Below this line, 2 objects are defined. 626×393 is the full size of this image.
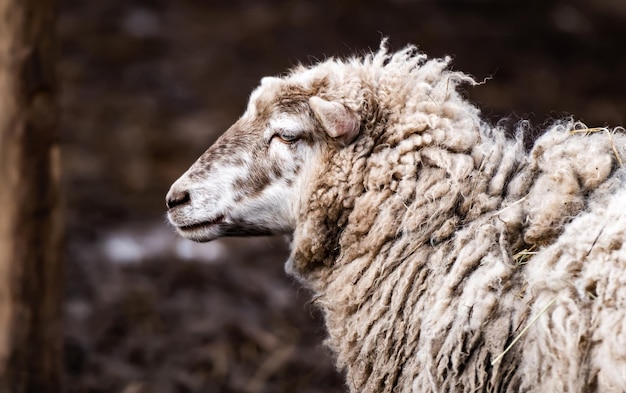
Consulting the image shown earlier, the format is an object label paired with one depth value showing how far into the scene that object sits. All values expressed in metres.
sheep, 5.02
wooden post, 8.16
